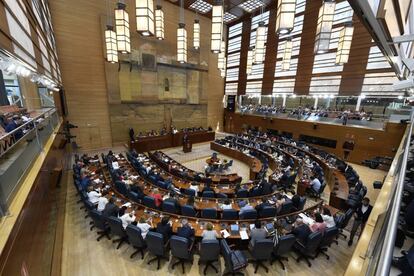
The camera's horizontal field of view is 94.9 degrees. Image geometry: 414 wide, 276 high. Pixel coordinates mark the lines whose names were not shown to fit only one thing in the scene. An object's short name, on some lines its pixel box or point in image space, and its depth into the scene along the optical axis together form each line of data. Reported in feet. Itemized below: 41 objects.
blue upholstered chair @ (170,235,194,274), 15.38
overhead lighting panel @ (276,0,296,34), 11.29
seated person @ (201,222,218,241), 16.26
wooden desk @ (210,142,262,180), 35.19
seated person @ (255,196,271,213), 21.08
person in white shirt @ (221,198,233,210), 21.60
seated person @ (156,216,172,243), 16.88
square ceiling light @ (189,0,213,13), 55.18
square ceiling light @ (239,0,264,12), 54.08
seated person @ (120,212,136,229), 18.66
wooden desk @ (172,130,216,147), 57.52
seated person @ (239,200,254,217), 20.51
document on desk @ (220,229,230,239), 17.08
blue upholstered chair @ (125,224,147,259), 16.55
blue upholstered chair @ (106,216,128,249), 17.67
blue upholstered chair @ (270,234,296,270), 16.02
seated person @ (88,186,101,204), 22.52
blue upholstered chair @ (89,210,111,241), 18.99
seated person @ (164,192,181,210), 21.27
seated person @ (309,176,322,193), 28.16
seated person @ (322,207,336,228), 19.26
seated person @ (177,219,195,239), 16.49
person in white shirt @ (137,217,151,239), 17.51
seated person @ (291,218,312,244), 16.98
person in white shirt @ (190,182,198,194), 26.73
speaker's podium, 52.22
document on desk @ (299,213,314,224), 19.12
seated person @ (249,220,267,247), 16.34
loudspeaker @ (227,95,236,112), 74.90
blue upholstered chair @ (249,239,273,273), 15.38
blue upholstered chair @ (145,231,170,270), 15.83
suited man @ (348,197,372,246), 18.98
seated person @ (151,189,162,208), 22.42
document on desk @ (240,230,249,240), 16.96
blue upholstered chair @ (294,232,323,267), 16.46
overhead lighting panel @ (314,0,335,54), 13.75
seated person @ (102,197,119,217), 19.25
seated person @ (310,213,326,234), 17.99
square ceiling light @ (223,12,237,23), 63.63
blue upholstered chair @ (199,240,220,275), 15.15
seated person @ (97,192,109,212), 21.12
